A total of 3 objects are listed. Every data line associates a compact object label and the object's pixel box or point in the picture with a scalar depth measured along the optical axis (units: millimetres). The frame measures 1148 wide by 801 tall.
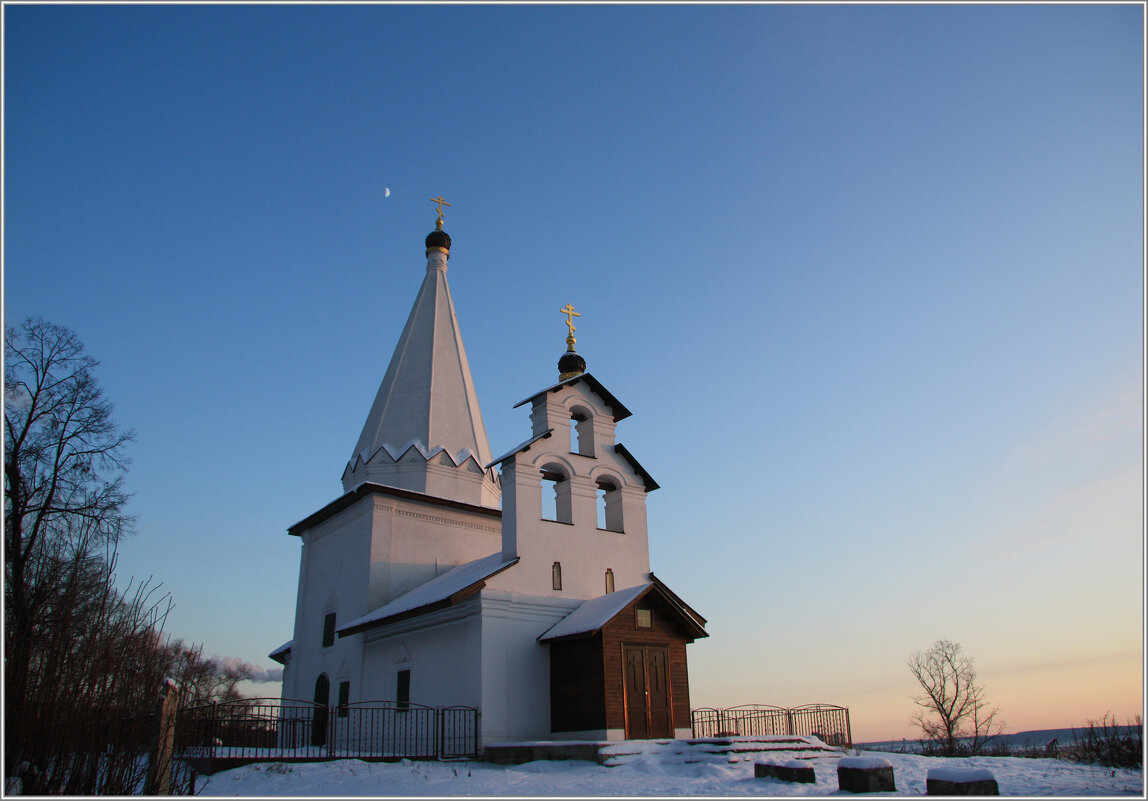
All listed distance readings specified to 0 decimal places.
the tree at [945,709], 29594
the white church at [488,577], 15961
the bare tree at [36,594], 6133
